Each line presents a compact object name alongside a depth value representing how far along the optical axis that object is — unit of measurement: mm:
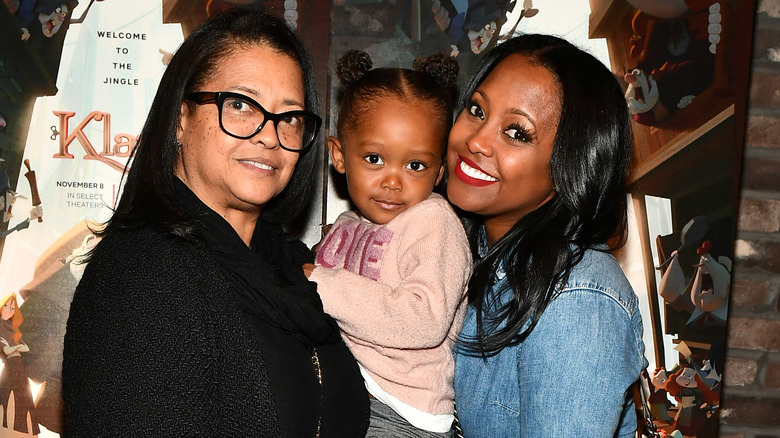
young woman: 1586
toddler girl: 1800
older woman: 1354
